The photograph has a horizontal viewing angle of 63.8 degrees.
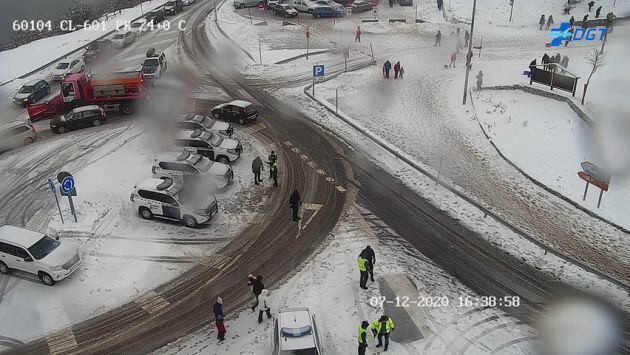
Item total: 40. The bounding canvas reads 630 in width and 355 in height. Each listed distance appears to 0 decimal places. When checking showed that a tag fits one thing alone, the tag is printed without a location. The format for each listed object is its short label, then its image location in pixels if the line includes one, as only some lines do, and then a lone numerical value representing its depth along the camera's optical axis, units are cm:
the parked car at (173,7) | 5803
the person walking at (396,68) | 3722
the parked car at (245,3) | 5797
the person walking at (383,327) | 1430
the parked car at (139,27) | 4988
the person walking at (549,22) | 4672
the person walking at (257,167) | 2377
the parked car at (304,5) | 5431
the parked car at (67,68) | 3862
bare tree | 3079
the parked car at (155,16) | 5409
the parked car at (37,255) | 1766
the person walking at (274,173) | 2386
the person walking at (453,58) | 3894
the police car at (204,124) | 2767
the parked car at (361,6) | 5509
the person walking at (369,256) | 1709
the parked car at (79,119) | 3022
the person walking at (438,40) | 4382
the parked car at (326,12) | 5300
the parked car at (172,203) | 2083
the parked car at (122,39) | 4609
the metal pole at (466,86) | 3127
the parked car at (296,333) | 1350
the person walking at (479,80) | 3397
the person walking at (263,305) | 1559
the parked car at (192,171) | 2338
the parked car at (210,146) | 2589
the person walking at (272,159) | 2384
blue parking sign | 2981
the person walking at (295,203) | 2097
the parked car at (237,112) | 3069
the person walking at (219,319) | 1482
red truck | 3225
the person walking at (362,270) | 1681
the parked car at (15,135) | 2806
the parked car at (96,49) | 4249
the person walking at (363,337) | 1384
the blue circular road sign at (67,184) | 1986
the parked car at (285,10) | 5325
